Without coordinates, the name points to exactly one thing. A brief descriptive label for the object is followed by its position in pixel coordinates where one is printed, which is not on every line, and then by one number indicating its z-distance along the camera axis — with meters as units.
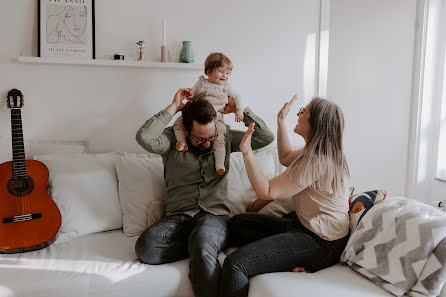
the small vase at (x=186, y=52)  2.45
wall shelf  2.24
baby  2.05
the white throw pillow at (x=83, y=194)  2.02
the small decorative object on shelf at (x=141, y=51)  2.41
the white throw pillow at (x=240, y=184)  2.23
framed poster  2.28
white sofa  1.55
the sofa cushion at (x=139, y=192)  2.07
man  1.83
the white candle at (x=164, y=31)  2.41
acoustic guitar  1.85
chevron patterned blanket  1.43
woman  1.64
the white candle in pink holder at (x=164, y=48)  2.42
